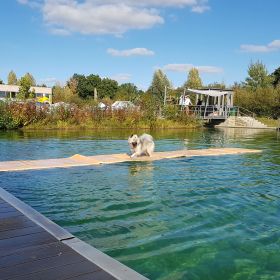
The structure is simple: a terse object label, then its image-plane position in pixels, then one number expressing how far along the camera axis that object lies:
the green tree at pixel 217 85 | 51.60
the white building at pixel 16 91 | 56.77
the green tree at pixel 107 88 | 69.11
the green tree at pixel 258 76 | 47.62
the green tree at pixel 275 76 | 50.40
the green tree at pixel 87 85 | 69.11
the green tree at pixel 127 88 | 67.86
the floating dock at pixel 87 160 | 9.27
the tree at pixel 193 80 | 52.41
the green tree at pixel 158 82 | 52.59
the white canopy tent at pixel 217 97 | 33.46
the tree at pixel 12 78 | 71.71
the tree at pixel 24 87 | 46.00
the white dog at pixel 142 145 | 10.85
